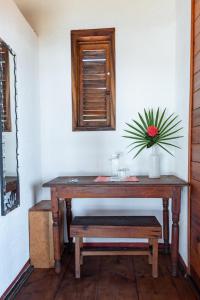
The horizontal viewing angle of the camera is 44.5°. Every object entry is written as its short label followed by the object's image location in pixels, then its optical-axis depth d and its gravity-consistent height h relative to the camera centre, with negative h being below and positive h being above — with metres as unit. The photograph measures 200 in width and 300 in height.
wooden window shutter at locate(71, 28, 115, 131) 2.53 +0.63
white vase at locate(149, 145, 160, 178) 2.20 -0.22
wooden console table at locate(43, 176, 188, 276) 1.95 -0.41
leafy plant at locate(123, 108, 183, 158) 2.15 +0.10
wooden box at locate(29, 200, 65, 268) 2.16 -0.86
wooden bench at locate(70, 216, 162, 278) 1.96 -0.73
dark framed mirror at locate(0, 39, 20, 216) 1.71 +0.07
